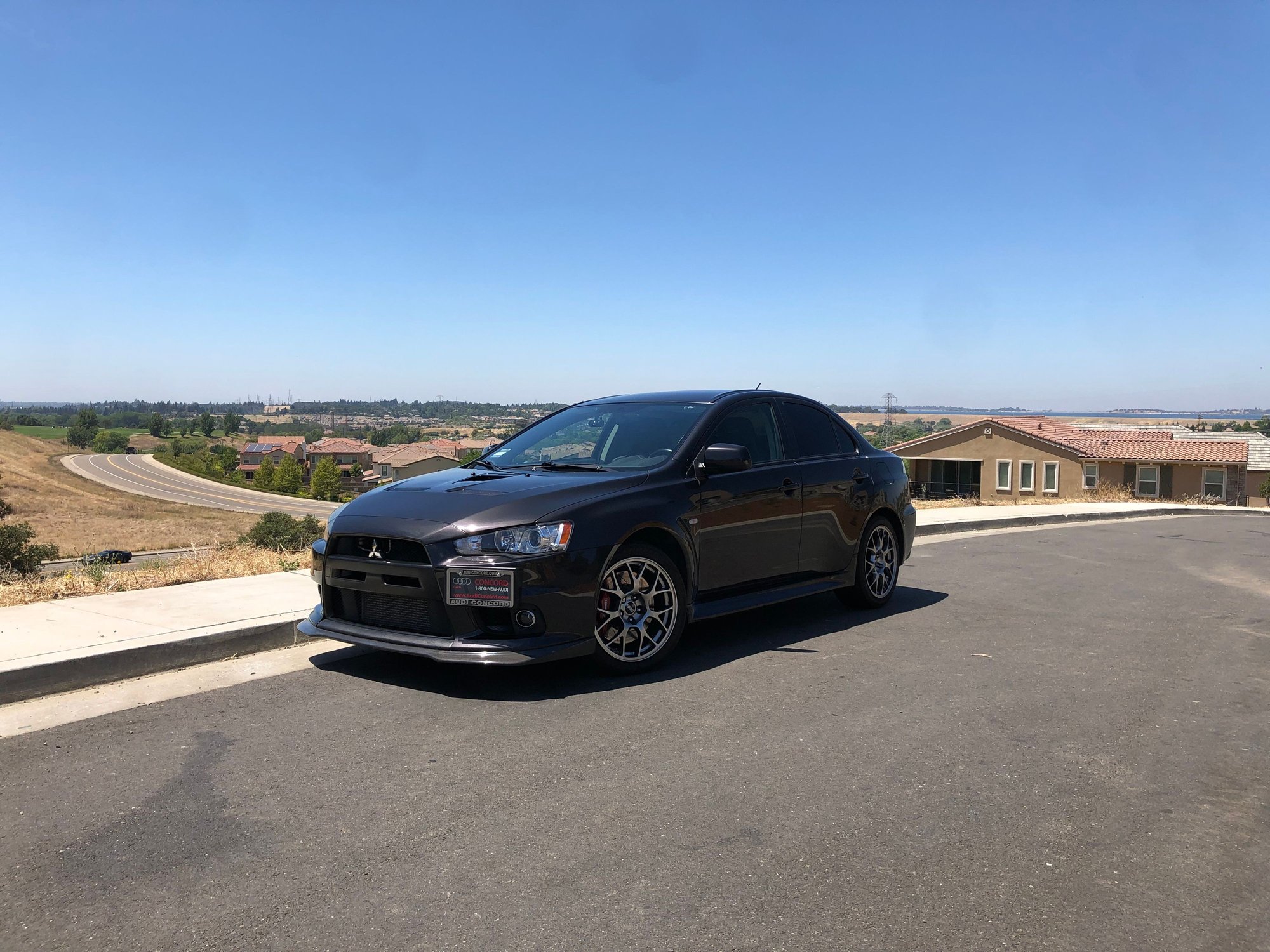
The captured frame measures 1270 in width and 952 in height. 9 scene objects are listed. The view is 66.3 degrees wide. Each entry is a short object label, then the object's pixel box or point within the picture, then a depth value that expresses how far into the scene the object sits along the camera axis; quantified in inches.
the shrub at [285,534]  660.7
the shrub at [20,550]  585.0
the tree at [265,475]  4006.4
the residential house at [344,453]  4655.5
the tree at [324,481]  3634.4
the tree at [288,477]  3865.7
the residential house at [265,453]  4761.3
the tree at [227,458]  4370.3
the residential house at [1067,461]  1685.5
